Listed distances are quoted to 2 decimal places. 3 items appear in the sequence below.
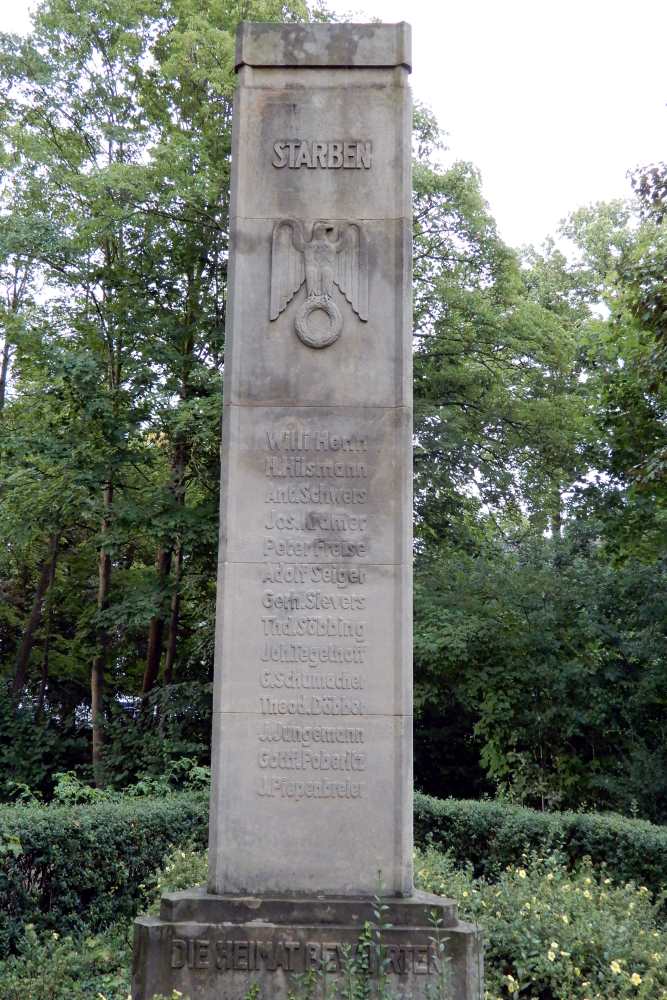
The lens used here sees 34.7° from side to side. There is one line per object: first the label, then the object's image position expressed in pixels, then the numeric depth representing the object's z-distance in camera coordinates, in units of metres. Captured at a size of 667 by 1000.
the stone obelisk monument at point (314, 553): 5.93
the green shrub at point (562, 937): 6.39
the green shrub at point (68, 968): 6.93
